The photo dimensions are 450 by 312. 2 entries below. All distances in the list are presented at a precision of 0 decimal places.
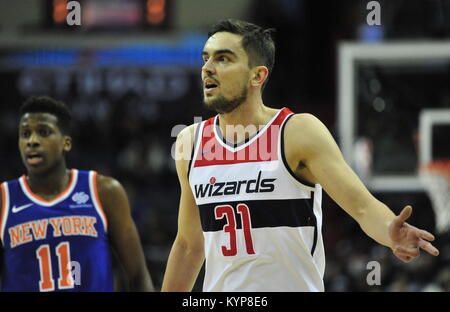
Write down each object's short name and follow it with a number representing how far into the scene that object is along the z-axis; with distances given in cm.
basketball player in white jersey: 756
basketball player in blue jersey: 952
